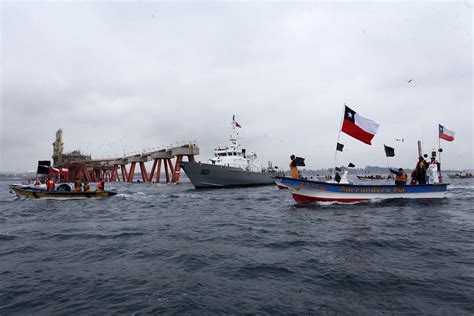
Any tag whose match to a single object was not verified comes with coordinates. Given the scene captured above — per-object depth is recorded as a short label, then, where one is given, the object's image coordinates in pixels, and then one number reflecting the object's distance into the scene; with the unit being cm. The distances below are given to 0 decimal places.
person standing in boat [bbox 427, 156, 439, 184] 1750
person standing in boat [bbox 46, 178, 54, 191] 2235
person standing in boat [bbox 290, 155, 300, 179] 1537
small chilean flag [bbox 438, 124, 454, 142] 1905
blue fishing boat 1546
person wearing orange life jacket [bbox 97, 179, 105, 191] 2253
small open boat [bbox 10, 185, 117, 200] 2119
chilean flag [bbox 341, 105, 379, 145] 1518
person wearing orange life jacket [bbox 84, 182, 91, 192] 2231
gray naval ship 3381
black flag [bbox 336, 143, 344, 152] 1522
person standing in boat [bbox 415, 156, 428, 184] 1633
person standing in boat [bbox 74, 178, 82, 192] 2207
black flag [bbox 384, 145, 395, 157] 1697
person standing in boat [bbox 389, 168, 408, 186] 1636
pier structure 4694
